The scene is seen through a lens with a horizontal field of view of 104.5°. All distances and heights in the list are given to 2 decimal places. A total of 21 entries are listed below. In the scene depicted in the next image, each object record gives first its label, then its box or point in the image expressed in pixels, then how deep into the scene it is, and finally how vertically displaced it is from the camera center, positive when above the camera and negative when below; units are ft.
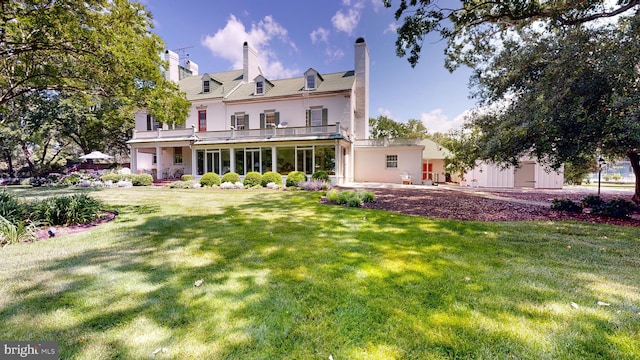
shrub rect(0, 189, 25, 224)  17.85 -2.46
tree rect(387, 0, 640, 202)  19.94 +9.17
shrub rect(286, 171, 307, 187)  50.80 -0.96
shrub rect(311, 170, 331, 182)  53.11 -0.58
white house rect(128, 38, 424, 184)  60.39 +10.89
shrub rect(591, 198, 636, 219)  23.15 -3.68
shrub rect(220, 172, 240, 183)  54.65 -0.84
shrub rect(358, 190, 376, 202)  30.41 -2.89
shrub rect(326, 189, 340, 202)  31.07 -2.90
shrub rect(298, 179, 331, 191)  45.96 -2.26
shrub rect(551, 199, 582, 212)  25.72 -3.71
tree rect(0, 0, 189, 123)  18.11 +10.40
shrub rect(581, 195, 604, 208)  25.80 -3.27
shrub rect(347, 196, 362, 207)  28.55 -3.35
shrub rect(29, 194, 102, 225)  18.97 -2.80
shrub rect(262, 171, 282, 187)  52.48 -1.02
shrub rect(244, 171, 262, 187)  52.60 -1.19
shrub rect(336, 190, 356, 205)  29.84 -2.90
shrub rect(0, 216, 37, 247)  15.38 -3.60
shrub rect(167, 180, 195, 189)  51.65 -2.17
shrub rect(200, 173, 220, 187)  53.79 -1.23
